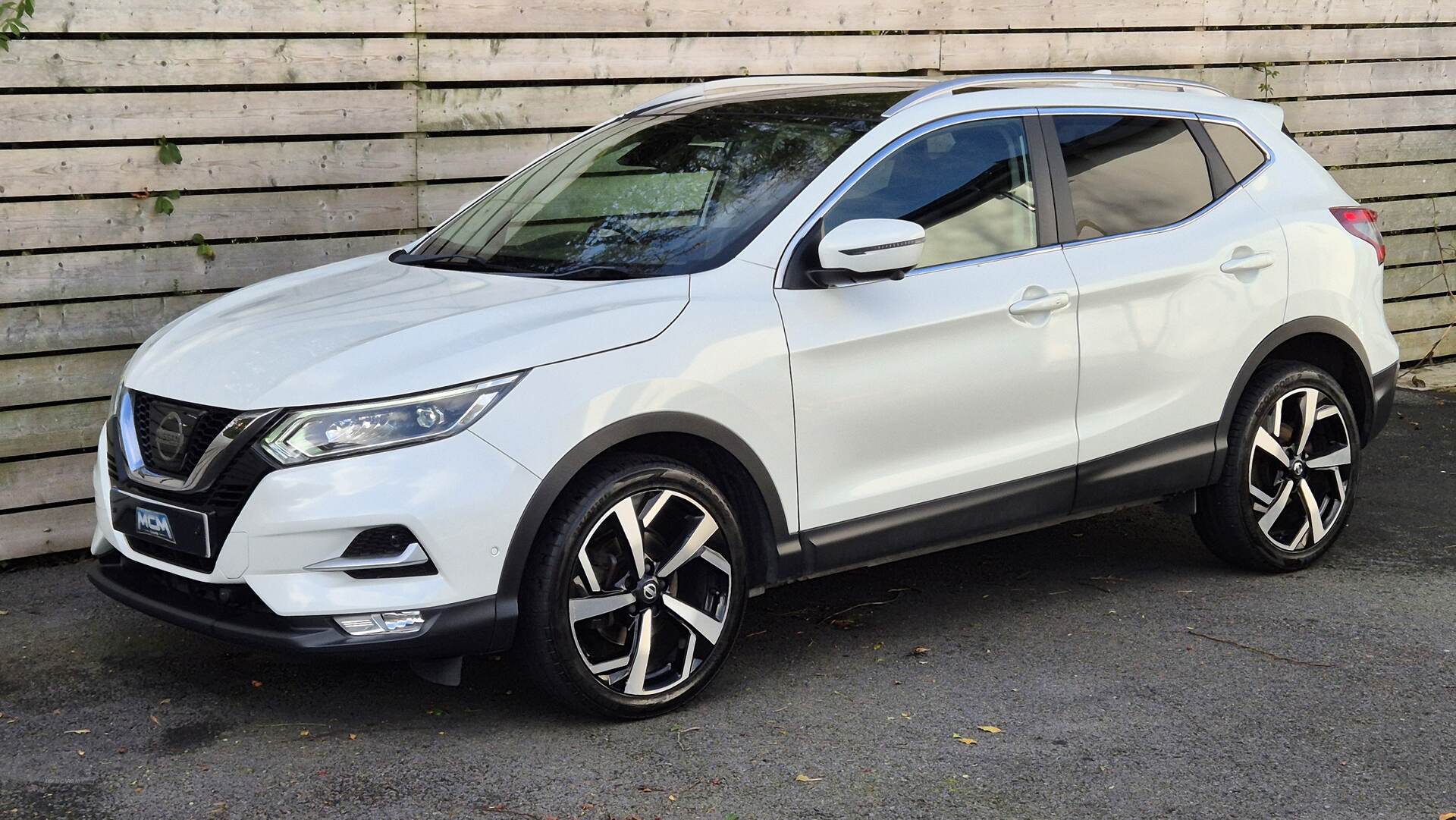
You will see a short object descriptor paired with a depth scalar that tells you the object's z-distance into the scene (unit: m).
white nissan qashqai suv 3.93
